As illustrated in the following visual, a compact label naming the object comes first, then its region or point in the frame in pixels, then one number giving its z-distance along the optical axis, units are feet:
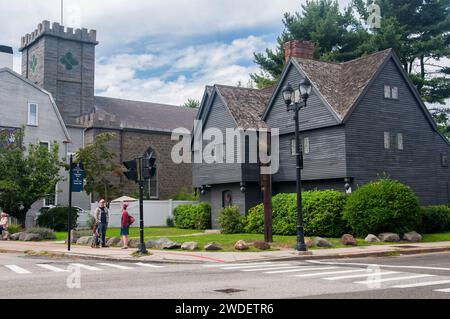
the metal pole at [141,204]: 62.39
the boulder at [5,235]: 96.94
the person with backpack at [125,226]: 72.38
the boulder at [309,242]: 72.13
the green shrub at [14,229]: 109.29
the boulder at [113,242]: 77.82
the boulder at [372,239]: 78.64
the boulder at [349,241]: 74.30
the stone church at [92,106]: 169.17
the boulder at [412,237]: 81.03
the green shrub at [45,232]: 94.60
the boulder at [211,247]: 67.62
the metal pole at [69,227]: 71.60
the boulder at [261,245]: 68.13
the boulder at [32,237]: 92.64
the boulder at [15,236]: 95.42
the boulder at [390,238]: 79.77
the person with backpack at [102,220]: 75.20
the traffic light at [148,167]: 62.95
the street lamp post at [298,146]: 63.46
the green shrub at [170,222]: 136.15
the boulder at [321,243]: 71.67
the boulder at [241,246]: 67.56
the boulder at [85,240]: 82.36
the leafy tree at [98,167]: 135.44
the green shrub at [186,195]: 152.32
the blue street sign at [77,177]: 77.77
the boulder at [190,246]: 68.44
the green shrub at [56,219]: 118.93
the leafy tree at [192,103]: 279.04
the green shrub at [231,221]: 103.30
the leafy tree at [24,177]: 109.91
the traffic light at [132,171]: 63.87
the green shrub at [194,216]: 120.67
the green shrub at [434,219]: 93.66
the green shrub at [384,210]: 82.53
